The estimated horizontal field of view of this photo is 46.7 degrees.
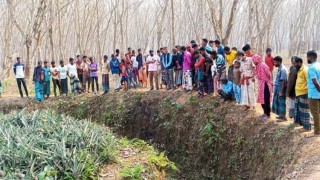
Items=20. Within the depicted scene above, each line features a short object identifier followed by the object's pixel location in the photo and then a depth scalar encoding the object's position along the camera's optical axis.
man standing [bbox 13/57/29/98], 12.56
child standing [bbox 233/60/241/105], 8.21
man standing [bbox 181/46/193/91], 10.36
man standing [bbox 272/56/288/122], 7.05
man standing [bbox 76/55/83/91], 13.05
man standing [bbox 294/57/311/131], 6.32
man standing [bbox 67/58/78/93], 12.59
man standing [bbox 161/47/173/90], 11.18
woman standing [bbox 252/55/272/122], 7.46
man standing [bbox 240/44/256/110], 7.86
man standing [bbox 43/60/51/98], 12.57
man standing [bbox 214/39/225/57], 9.68
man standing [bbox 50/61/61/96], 12.69
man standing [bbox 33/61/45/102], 12.35
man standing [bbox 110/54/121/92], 12.64
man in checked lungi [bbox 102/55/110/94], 12.75
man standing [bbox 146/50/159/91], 12.06
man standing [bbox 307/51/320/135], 5.84
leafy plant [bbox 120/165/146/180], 5.84
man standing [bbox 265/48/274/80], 10.09
